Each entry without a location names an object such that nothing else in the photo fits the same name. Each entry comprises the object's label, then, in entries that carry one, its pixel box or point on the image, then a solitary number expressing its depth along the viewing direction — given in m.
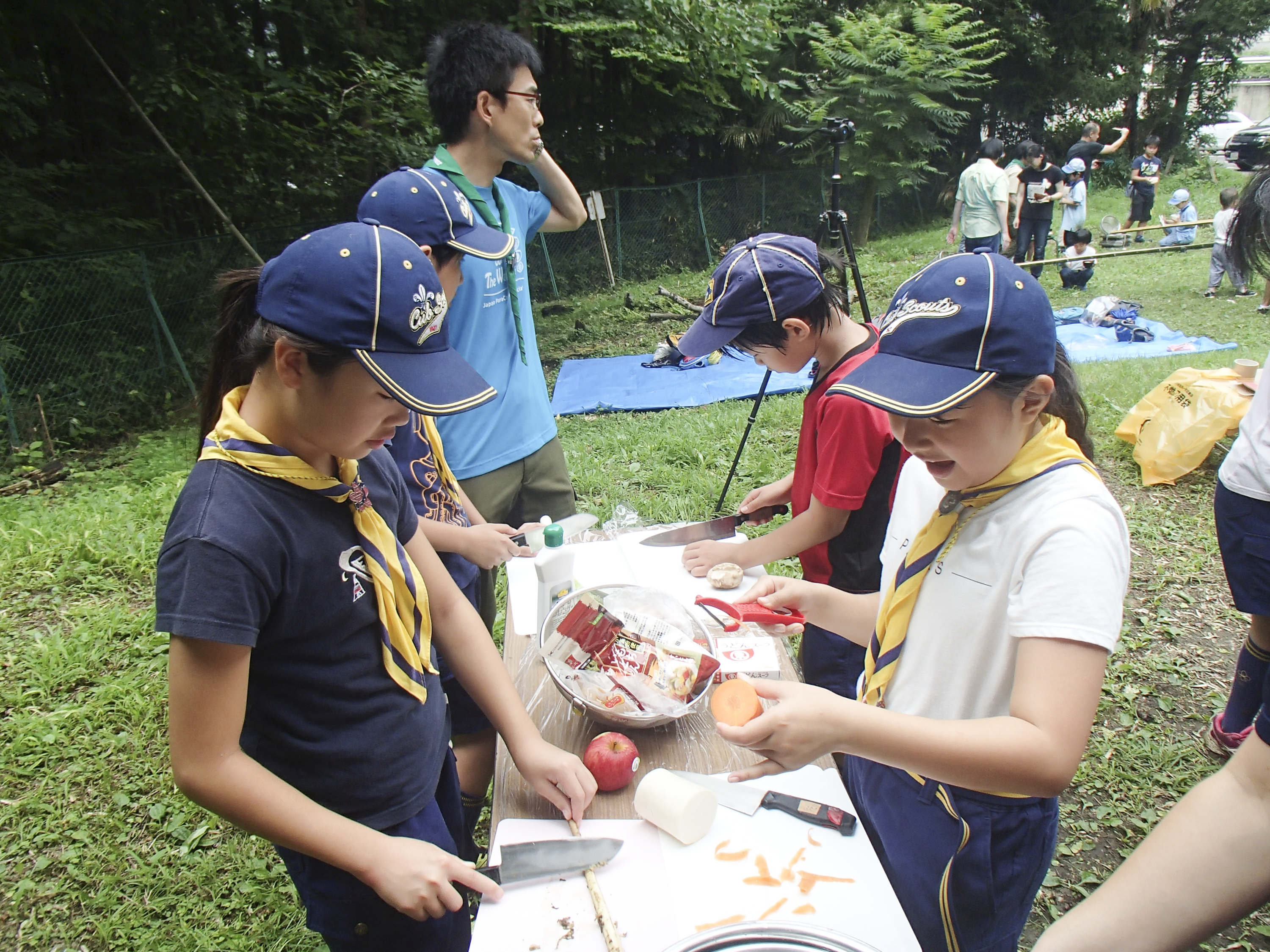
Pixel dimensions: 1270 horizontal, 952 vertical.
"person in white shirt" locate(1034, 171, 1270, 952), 0.99
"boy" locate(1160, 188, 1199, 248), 12.32
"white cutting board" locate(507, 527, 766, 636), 2.18
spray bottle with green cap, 2.03
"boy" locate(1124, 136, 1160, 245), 13.55
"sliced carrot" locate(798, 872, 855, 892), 1.29
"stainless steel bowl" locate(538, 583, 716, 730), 1.57
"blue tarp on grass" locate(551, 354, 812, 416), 7.30
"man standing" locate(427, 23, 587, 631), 2.67
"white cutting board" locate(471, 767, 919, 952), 1.21
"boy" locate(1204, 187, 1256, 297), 9.32
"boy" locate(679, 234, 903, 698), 1.99
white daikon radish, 1.34
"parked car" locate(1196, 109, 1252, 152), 22.12
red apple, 1.47
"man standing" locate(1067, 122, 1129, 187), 12.73
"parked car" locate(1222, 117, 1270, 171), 16.82
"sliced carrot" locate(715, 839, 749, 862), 1.35
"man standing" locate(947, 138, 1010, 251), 10.42
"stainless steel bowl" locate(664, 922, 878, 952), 1.13
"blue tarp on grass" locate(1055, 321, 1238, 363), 7.54
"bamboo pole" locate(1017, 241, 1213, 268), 7.94
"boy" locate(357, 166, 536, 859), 2.09
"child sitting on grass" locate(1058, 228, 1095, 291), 10.27
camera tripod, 4.91
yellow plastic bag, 4.81
